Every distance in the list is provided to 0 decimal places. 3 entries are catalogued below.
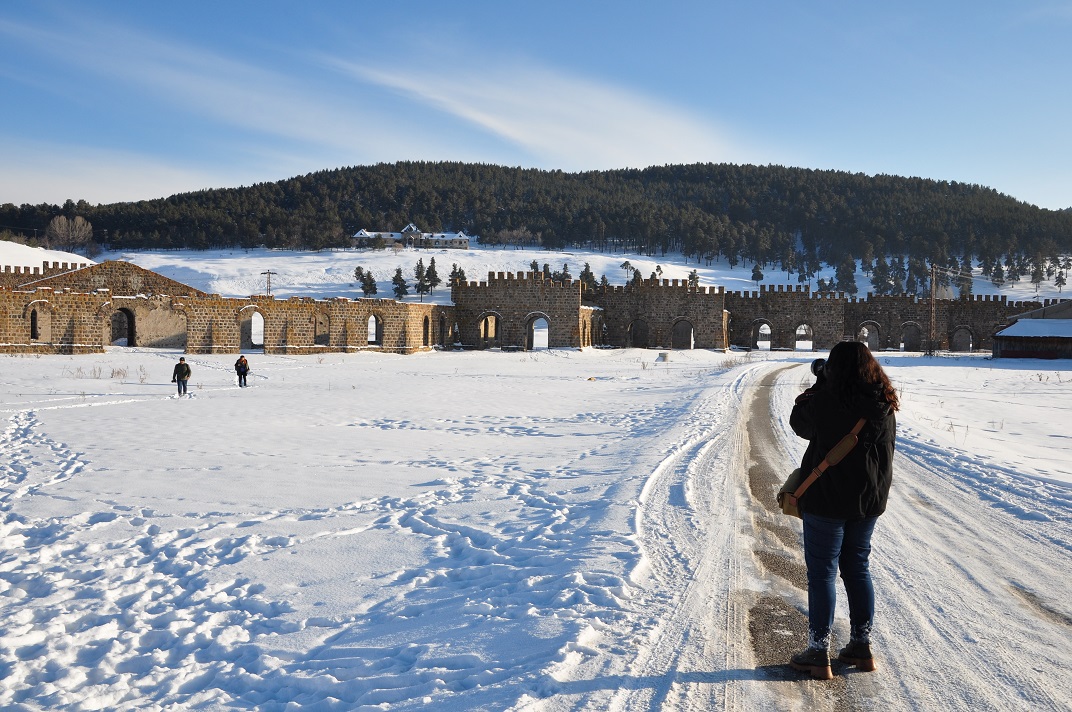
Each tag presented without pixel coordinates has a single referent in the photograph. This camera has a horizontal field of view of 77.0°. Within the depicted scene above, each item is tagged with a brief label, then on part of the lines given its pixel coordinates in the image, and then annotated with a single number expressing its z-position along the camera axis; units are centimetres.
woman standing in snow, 346
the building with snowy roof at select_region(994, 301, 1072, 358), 3675
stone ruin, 3194
